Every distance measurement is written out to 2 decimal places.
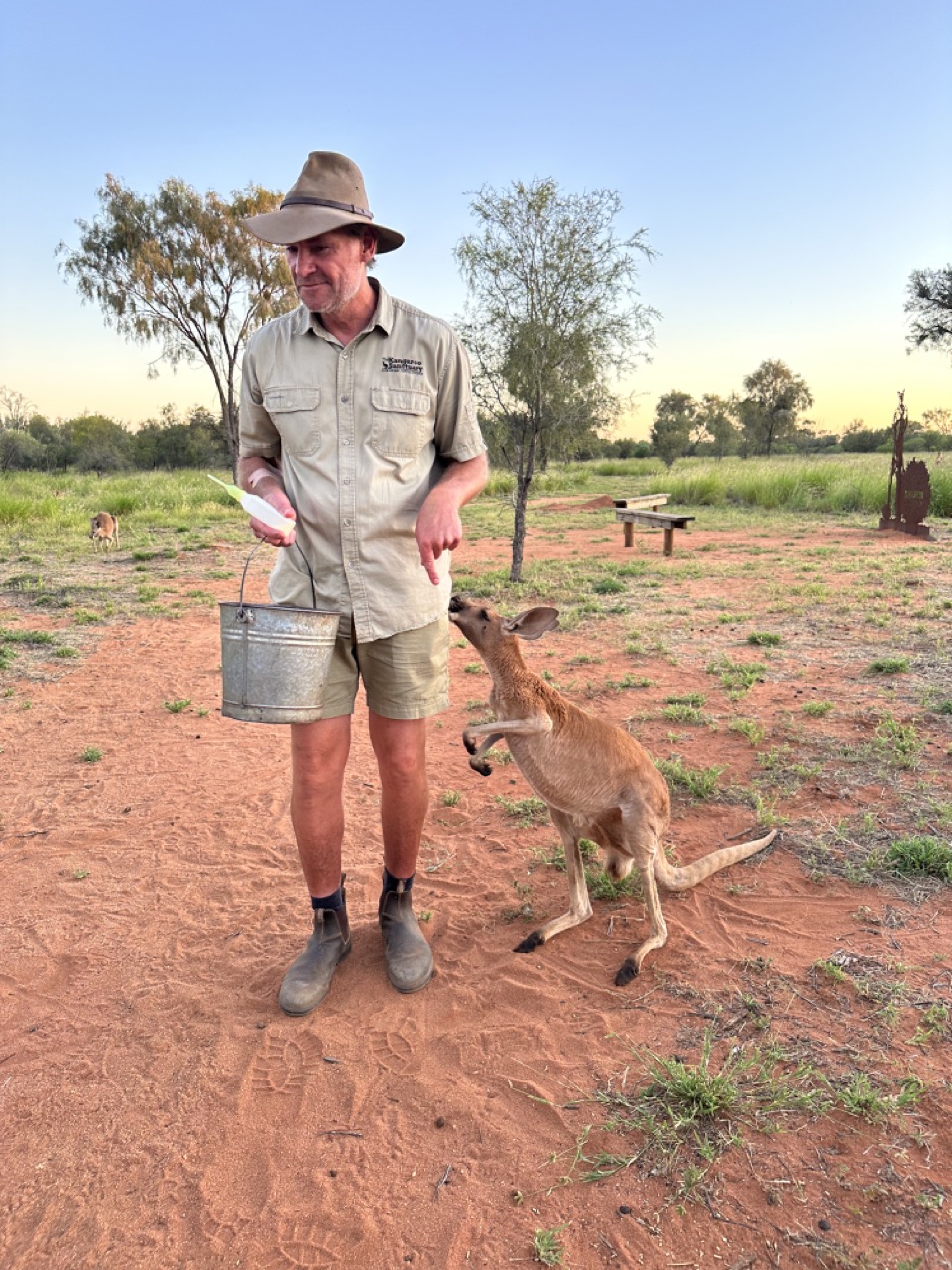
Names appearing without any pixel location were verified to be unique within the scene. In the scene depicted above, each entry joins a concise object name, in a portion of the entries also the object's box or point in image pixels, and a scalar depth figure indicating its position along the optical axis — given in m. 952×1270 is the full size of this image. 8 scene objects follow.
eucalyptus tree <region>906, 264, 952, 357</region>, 26.98
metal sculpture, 13.44
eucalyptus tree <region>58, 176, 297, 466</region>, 25.25
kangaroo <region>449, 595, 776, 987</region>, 2.77
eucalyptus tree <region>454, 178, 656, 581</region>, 9.37
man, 2.30
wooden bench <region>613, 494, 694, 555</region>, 12.27
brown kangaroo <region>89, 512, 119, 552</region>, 12.84
